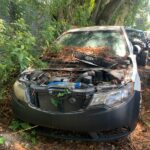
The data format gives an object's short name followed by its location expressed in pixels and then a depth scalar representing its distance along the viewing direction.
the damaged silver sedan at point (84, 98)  2.01
